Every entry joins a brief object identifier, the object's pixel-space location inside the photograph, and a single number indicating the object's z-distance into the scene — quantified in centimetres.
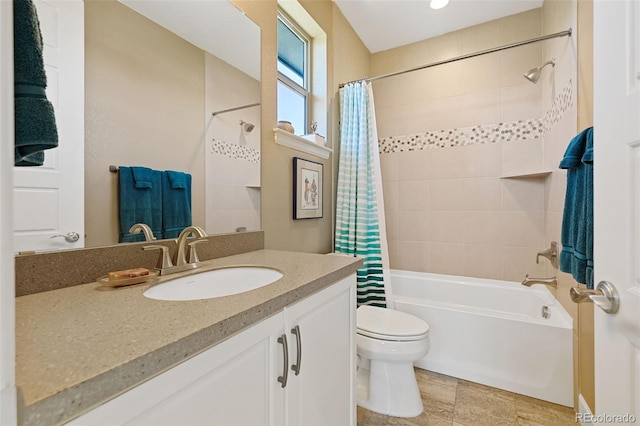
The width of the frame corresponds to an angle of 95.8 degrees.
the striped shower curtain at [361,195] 214
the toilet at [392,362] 157
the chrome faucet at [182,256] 100
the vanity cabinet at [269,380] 49
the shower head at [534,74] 209
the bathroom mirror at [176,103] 92
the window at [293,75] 195
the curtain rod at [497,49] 176
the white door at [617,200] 59
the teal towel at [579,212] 111
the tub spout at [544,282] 188
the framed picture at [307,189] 186
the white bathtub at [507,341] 167
